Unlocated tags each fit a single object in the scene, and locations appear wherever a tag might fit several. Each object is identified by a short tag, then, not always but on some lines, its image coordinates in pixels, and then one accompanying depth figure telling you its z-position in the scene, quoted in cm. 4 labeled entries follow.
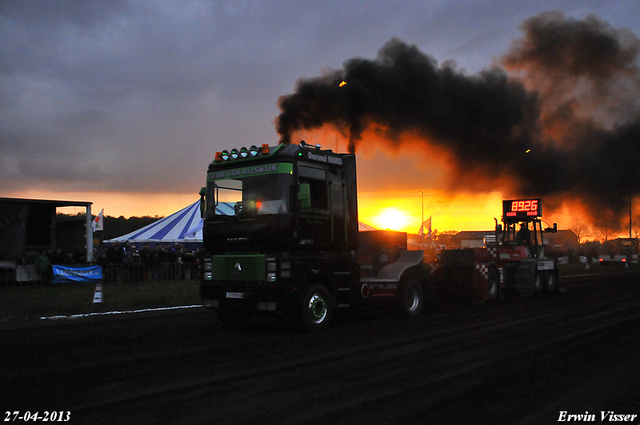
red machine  1464
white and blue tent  2750
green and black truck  932
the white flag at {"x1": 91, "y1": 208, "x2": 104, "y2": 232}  2814
